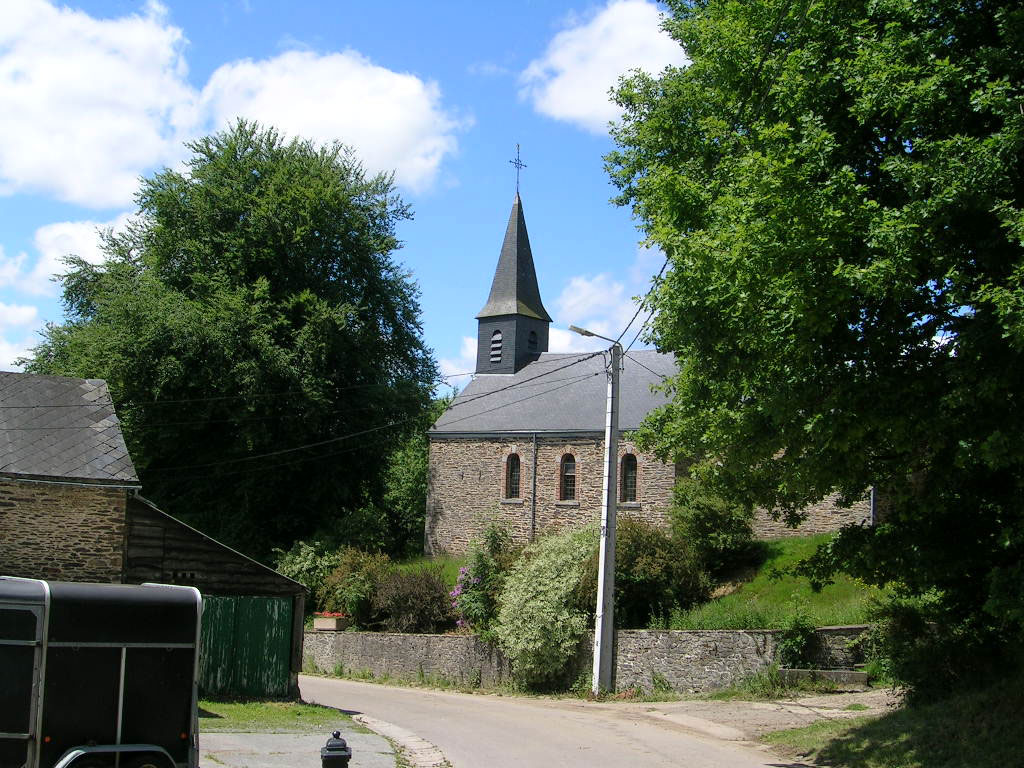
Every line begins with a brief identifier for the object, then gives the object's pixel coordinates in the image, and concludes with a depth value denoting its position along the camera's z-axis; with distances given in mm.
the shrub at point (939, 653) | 13586
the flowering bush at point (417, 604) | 30266
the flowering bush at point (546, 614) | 23312
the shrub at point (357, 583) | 31953
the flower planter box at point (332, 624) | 32281
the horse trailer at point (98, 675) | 9227
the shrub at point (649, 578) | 24594
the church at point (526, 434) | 37969
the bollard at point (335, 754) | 9281
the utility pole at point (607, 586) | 21000
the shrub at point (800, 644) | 19703
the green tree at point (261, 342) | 34750
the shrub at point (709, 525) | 27547
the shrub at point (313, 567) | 34500
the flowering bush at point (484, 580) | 28375
